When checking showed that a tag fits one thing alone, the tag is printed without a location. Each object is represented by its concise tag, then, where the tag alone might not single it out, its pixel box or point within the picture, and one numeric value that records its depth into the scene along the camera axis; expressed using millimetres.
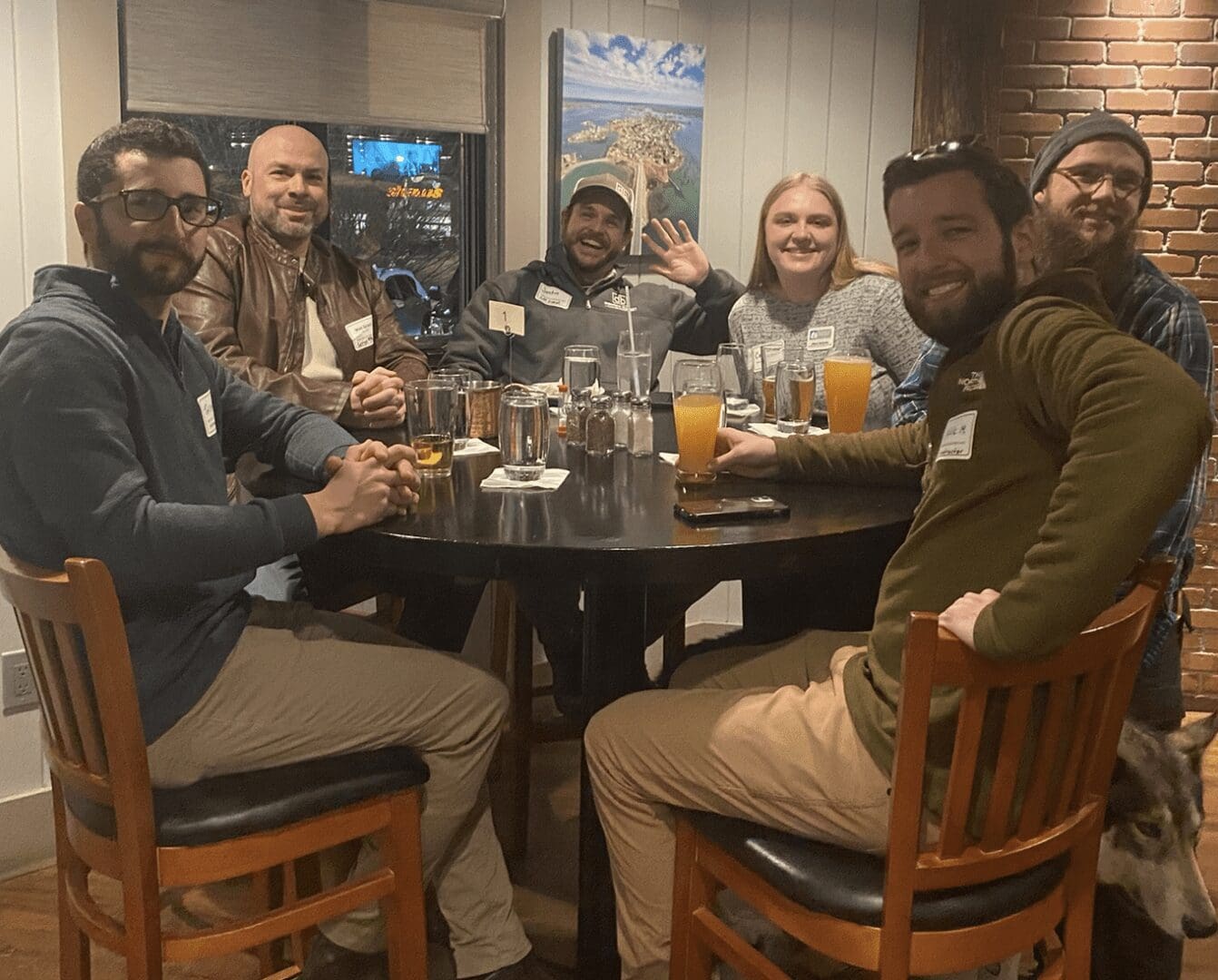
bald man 2902
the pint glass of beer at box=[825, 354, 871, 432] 2309
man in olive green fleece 1218
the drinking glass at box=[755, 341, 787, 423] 2520
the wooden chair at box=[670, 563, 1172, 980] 1301
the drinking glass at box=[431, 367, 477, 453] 2318
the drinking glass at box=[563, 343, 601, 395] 2369
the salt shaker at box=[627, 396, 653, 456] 2270
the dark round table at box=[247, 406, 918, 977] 1583
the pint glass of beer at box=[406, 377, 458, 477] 2045
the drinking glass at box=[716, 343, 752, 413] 2682
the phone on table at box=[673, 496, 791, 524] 1736
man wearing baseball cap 3482
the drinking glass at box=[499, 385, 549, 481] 1982
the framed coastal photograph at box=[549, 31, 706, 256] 3615
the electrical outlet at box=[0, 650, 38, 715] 2504
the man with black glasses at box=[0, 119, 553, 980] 1524
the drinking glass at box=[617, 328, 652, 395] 2457
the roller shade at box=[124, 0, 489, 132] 2846
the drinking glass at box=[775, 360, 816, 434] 2334
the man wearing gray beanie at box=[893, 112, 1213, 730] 1966
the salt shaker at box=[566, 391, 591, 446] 2324
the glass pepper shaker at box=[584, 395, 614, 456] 2240
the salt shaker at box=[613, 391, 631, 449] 2311
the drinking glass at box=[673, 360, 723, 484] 1984
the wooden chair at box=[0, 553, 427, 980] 1437
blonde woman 3059
